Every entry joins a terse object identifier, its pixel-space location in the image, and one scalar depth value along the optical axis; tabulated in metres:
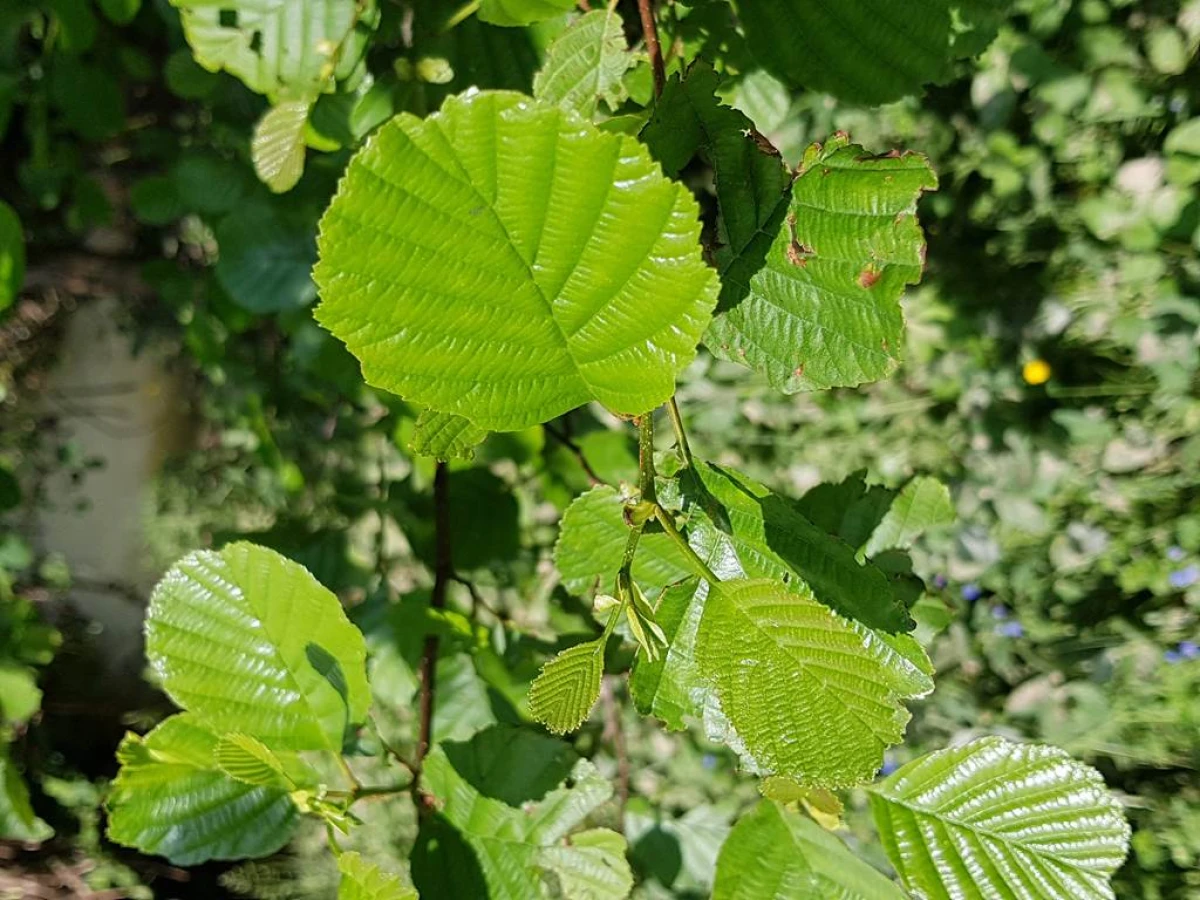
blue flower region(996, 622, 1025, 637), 0.69
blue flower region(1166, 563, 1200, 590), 0.64
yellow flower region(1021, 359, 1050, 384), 0.65
